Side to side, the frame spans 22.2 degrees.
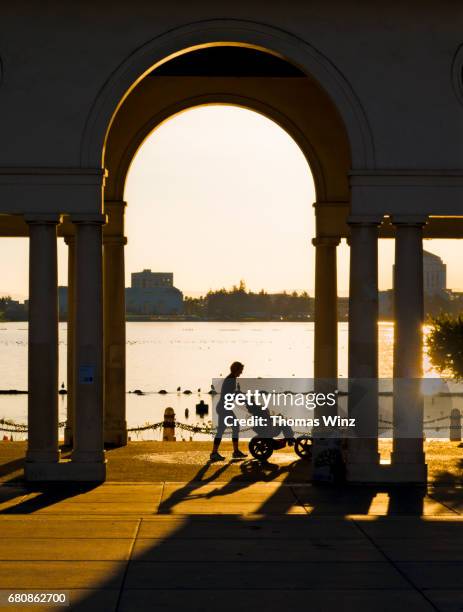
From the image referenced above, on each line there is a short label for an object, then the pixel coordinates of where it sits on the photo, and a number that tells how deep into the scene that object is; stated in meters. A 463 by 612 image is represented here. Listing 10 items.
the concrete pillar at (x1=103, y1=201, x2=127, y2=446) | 28.69
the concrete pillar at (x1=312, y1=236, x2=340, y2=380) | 29.33
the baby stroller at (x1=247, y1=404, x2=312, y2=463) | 25.23
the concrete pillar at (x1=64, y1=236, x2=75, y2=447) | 27.46
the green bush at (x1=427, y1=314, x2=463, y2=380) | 35.72
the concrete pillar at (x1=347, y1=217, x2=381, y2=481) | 22.30
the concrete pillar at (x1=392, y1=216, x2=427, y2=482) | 22.38
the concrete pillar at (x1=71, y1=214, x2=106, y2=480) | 22.06
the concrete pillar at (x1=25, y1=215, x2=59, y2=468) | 22.05
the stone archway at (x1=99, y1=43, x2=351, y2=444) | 28.02
